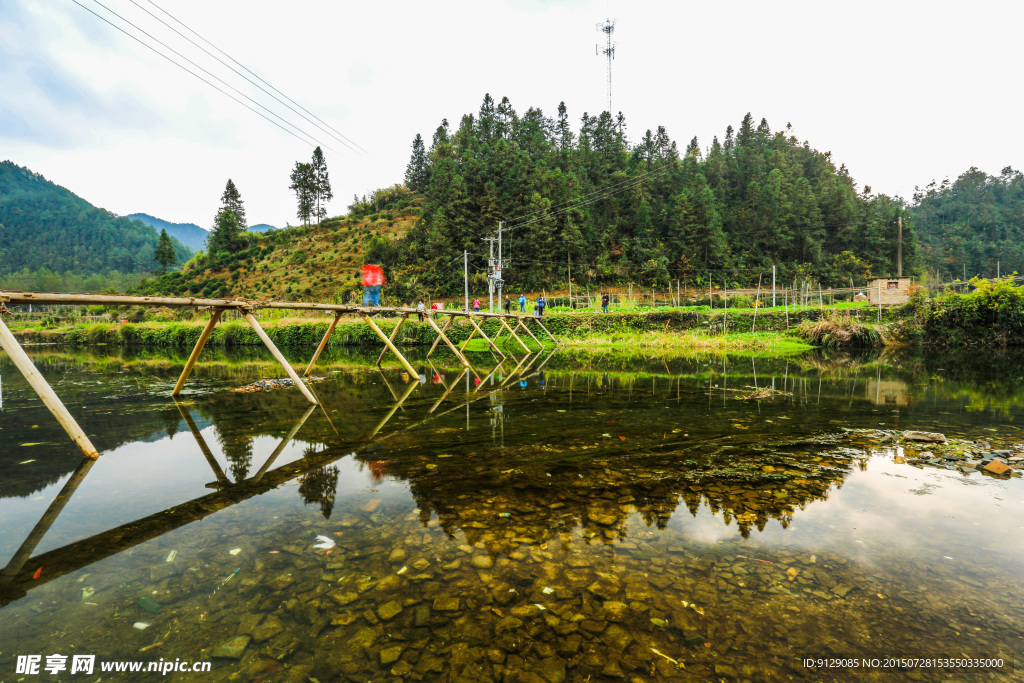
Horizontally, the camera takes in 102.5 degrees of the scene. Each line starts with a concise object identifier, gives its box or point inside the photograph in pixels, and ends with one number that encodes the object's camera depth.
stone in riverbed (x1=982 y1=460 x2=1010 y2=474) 4.60
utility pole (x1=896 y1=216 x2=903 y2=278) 52.78
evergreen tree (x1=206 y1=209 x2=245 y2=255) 72.81
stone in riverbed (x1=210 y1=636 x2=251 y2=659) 2.13
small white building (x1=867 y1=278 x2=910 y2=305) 28.09
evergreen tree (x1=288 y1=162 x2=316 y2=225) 84.06
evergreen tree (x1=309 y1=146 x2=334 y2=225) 84.75
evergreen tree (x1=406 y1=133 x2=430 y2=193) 80.19
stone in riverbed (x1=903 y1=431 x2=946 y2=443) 5.70
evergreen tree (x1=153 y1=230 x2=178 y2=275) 71.50
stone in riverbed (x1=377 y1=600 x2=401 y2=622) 2.41
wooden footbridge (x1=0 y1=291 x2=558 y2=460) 4.94
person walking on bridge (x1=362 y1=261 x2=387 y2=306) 11.54
